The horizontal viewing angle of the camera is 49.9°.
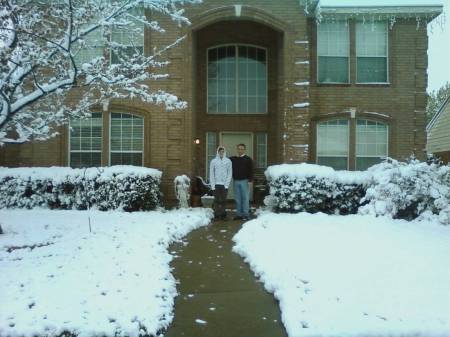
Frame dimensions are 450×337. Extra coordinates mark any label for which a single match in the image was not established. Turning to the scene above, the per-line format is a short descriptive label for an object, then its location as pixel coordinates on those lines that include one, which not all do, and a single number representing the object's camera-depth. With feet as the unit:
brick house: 44.83
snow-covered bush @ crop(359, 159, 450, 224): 30.40
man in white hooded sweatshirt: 37.01
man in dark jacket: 37.24
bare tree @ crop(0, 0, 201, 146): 24.27
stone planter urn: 42.83
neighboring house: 80.58
